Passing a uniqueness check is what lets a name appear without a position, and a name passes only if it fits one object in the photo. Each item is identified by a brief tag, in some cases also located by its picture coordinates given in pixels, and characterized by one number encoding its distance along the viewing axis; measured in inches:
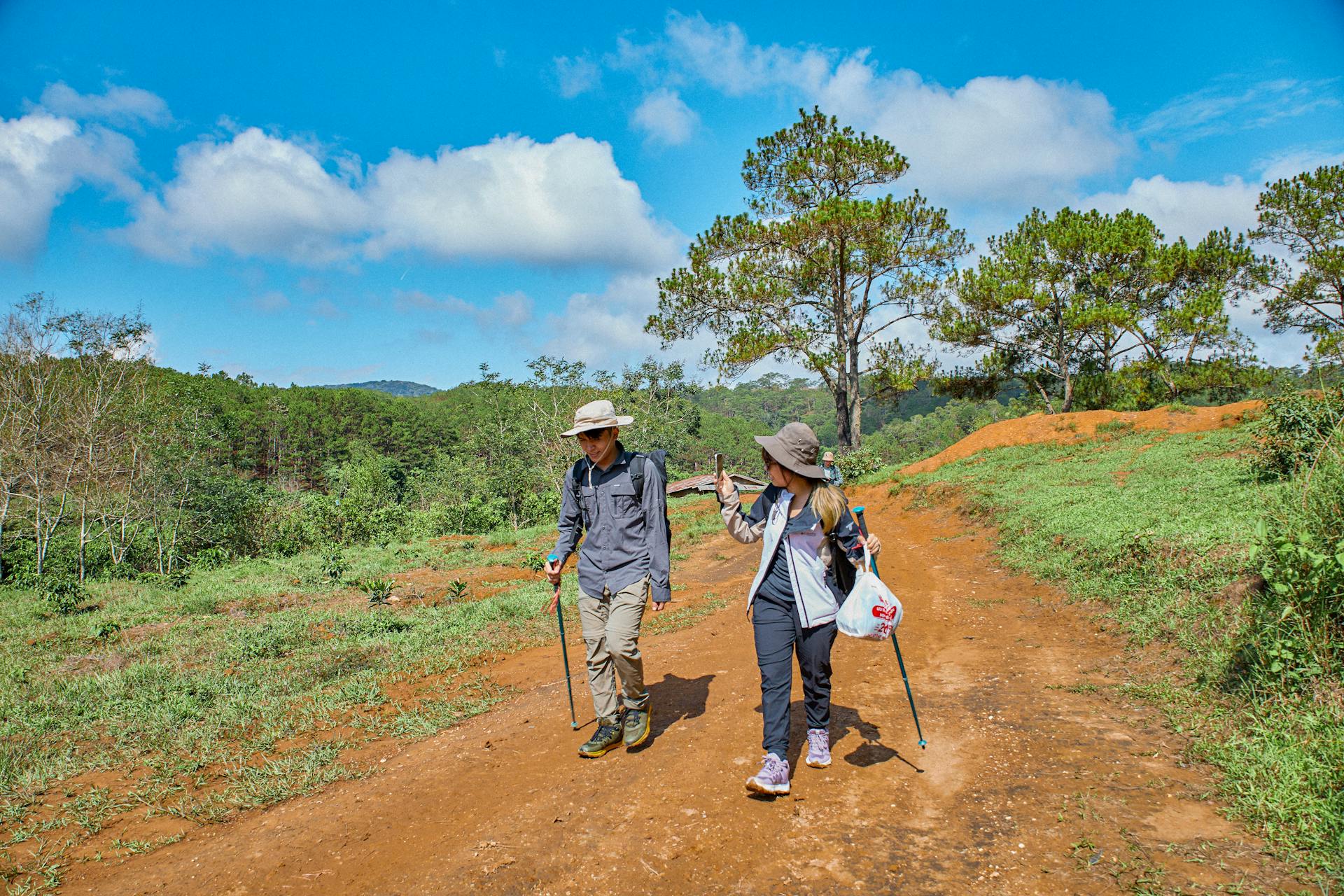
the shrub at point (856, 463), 853.2
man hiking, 159.8
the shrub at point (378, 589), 404.8
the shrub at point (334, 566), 484.7
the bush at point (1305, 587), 142.3
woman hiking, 136.1
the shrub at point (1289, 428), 302.0
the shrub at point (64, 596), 428.8
